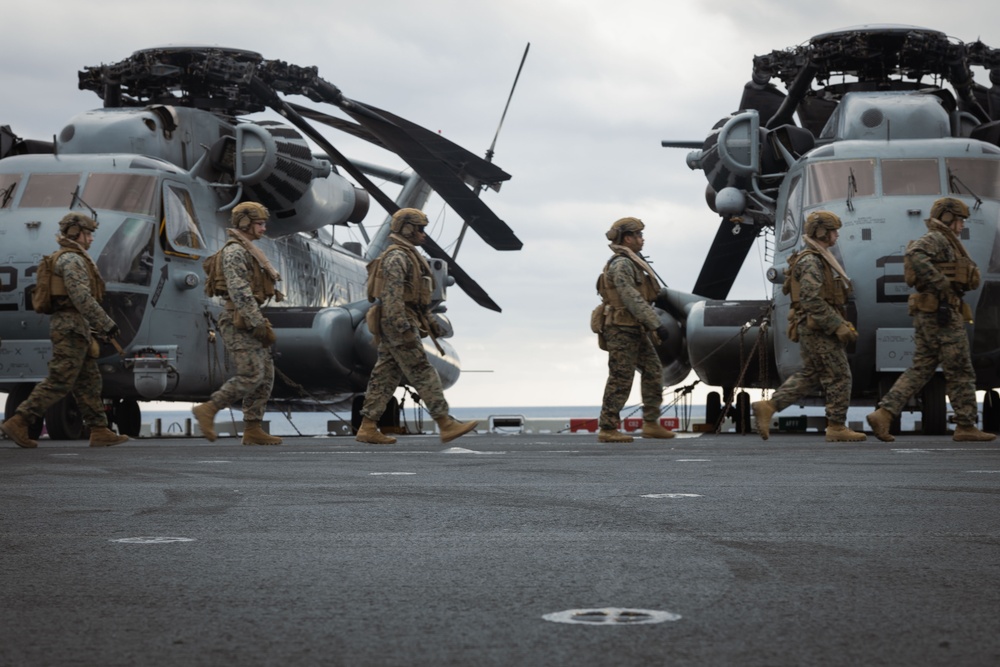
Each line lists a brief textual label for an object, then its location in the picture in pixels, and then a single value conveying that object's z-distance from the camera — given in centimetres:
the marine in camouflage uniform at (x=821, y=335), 1134
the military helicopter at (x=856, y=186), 1370
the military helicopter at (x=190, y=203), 1518
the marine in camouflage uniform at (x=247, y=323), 1139
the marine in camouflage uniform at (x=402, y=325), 1119
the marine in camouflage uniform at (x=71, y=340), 1106
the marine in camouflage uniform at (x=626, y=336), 1184
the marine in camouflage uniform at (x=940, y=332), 1091
